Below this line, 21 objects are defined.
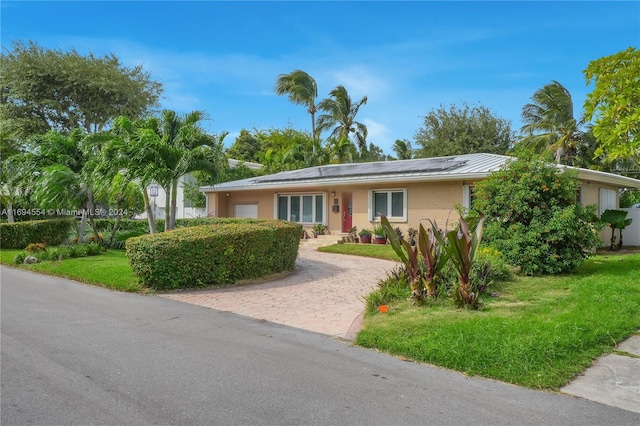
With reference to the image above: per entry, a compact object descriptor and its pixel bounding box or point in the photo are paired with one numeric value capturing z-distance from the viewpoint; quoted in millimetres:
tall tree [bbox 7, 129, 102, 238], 15219
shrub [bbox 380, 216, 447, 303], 7465
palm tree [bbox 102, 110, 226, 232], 12789
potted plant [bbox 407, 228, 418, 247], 15834
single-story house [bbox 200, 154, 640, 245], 16094
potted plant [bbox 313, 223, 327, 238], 20094
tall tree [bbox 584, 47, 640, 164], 8984
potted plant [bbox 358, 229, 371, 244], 17906
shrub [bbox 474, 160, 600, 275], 9742
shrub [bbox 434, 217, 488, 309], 6988
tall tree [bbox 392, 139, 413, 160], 39656
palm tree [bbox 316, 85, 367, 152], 34156
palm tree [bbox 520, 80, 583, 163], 28844
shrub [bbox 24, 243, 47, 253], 15255
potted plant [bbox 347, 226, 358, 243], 18500
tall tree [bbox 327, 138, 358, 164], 30656
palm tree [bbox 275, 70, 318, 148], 33625
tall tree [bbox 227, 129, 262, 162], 47969
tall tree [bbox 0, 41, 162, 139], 29562
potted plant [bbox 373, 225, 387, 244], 17344
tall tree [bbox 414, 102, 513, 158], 34625
